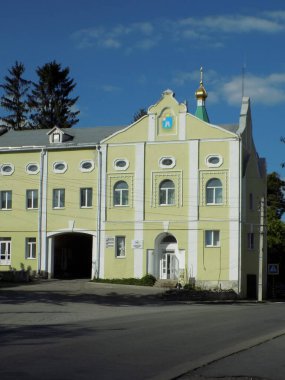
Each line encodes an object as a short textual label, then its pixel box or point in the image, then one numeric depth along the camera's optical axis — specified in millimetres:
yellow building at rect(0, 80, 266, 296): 44688
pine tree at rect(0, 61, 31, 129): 76500
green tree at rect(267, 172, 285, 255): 59584
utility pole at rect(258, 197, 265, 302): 42469
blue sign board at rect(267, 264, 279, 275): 44375
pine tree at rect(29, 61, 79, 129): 75062
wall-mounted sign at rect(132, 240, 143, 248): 46041
